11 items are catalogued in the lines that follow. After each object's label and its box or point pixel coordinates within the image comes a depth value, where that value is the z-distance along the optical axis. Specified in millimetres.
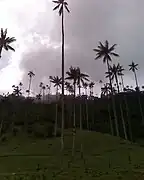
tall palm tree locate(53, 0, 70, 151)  28371
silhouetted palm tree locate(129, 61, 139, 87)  61870
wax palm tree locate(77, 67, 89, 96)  36715
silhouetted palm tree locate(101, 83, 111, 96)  59618
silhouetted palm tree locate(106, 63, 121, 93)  46207
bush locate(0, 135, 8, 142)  40998
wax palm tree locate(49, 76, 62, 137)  48206
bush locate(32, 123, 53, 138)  42760
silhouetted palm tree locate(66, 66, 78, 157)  35358
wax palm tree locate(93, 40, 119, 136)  41558
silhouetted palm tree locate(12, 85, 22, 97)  63760
